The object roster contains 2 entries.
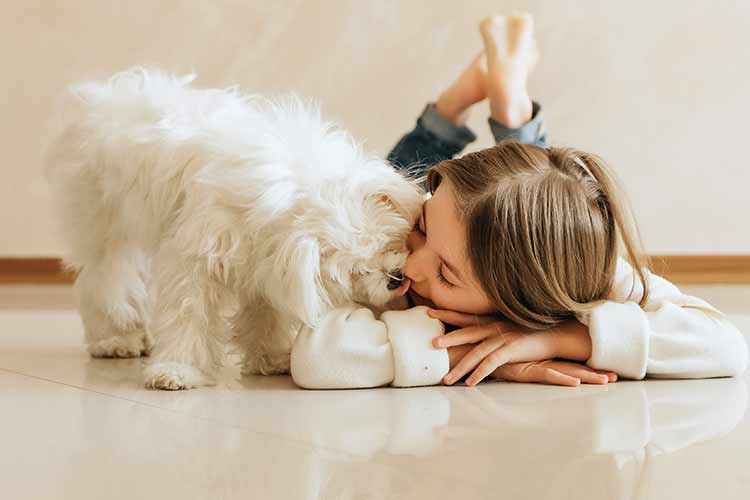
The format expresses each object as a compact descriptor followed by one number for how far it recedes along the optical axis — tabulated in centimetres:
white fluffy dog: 203
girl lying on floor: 203
